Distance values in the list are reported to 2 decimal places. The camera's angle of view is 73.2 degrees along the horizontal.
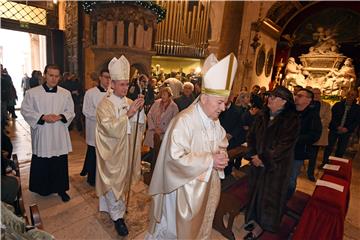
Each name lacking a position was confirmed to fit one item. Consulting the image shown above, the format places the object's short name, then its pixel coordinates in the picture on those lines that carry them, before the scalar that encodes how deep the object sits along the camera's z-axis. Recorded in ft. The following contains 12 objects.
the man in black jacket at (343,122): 17.08
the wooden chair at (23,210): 5.48
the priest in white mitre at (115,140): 8.35
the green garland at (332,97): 33.76
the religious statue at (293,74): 39.01
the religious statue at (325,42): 37.81
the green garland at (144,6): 19.97
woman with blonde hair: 14.06
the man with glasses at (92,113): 12.71
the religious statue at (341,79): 35.58
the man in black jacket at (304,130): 11.13
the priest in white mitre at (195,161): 5.80
